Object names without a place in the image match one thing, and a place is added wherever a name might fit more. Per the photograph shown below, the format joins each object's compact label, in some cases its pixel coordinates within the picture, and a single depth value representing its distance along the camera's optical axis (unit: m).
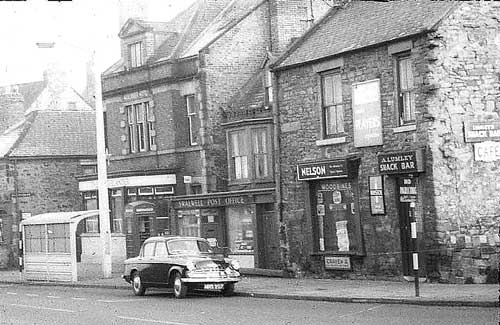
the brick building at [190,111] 37.28
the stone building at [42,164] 48.94
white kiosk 35.16
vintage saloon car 24.89
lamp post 34.06
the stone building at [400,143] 24.89
